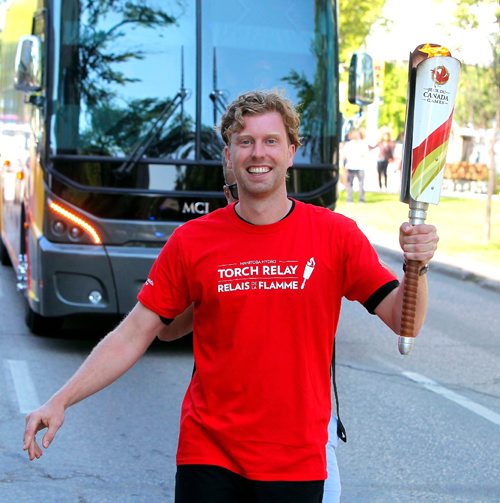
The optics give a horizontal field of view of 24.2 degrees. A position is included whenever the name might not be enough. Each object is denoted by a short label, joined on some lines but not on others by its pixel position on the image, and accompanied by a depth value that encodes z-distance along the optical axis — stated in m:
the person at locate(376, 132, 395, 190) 36.47
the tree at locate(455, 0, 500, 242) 18.98
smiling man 3.31
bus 9.06
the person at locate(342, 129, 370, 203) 29.61
